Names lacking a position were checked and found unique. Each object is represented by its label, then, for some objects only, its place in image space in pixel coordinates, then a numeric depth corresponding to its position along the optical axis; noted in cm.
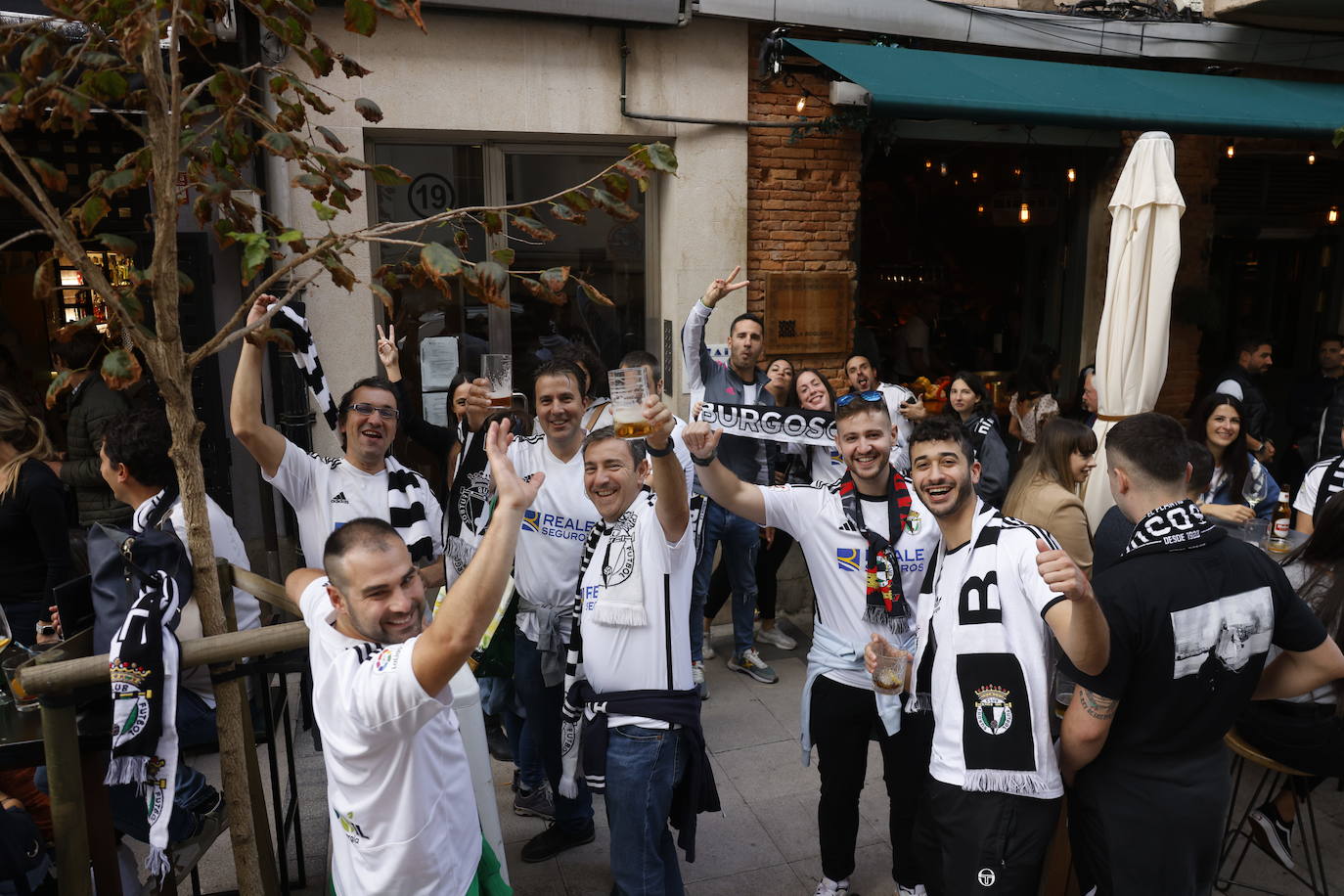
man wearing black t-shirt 270
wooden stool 386
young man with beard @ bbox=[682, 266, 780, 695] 611
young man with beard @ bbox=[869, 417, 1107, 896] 283
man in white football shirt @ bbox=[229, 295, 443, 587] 420
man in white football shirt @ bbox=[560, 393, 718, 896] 328
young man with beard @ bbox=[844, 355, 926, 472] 567
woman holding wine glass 564
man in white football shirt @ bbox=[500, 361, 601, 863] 422
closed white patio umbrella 565
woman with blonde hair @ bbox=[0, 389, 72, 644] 439
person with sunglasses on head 354
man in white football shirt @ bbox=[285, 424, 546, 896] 227
